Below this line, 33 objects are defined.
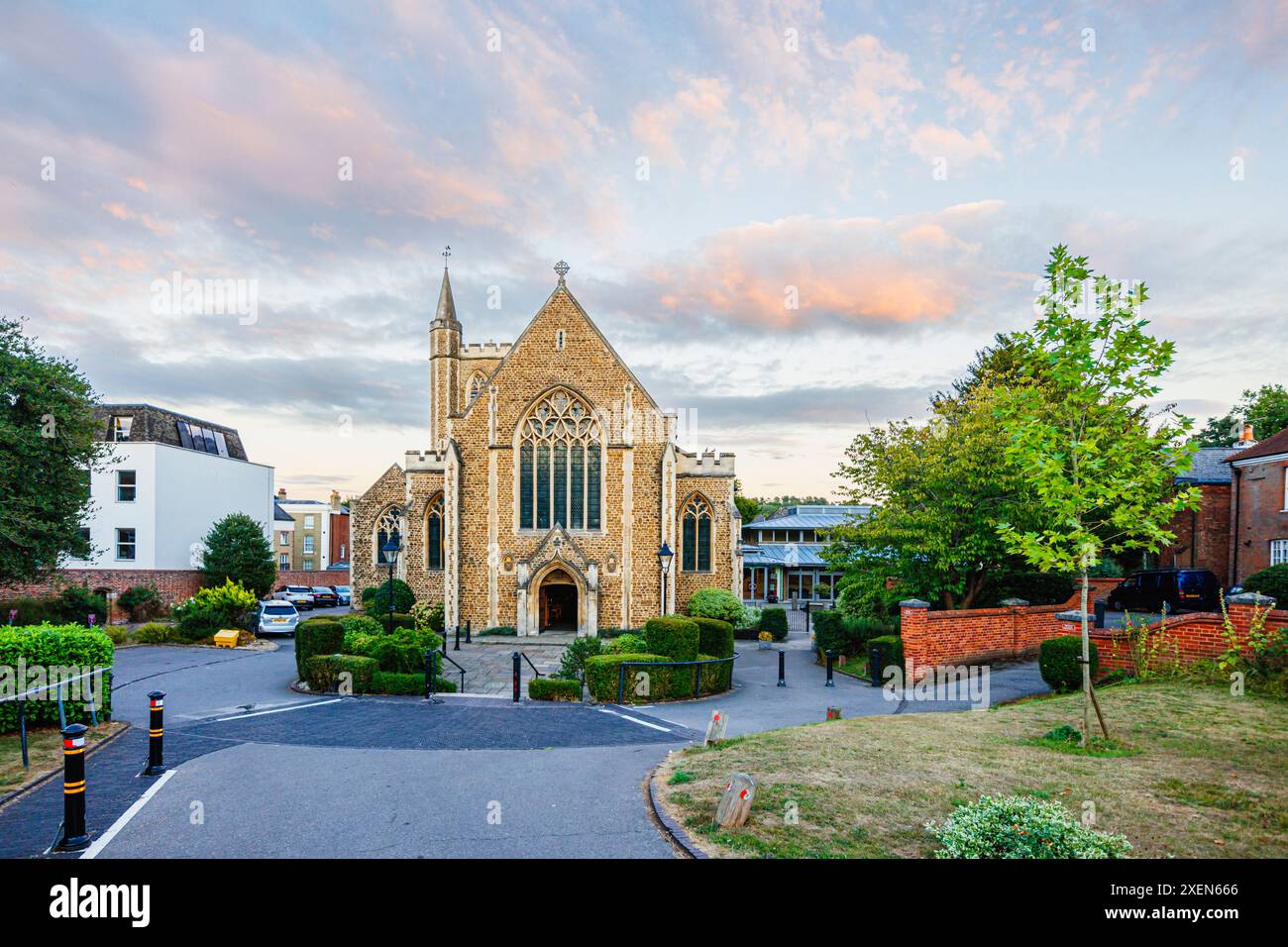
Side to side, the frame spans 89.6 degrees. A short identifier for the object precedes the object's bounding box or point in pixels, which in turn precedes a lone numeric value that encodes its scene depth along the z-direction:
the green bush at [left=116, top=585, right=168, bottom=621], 27.84
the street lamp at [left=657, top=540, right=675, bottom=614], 24.33
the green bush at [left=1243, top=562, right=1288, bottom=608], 18.09
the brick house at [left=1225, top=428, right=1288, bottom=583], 26.25
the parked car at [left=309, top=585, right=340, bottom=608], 40.20
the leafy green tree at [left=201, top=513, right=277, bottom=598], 29.41
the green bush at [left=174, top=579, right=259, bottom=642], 22.75
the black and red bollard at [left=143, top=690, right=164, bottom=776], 8.57
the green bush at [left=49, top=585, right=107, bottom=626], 23.89
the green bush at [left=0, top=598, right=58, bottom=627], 23.19
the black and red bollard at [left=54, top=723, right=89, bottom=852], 6.09
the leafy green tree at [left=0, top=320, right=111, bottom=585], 18.56
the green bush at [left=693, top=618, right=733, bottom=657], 15.96
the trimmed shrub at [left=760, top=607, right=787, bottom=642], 26.64
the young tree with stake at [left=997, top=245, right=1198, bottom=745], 8.67
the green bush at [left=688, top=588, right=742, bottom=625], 26.91
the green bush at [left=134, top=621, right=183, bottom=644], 22.52
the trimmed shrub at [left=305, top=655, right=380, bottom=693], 14.55
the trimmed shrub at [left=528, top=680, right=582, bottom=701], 14.02
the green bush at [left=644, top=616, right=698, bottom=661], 14.84
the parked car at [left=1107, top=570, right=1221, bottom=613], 25.94
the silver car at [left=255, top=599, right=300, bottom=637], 25.55
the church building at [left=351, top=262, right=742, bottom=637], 26.64
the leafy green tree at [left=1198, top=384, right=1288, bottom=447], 38.72
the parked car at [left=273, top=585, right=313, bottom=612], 37.75
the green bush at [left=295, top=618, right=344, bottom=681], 15.30
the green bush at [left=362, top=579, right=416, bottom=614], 25.51
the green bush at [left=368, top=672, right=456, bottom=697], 14.24
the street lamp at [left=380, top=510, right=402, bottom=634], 16.66
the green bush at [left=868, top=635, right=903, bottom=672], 16.55
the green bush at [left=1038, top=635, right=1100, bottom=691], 12.97
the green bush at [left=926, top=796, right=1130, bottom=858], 5.03
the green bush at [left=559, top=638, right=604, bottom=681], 15.80
